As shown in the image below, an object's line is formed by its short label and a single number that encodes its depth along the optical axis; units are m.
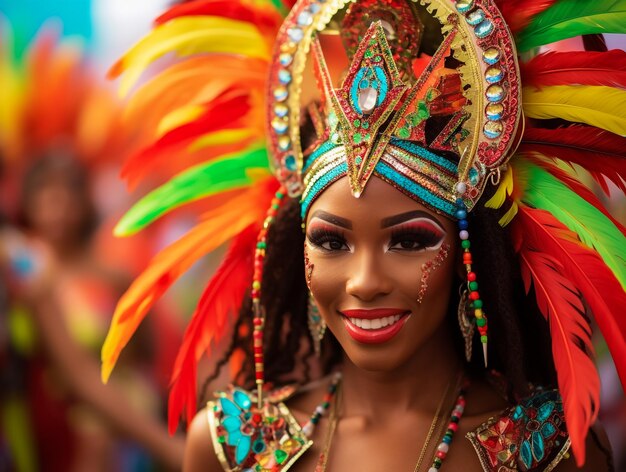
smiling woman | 2.20
